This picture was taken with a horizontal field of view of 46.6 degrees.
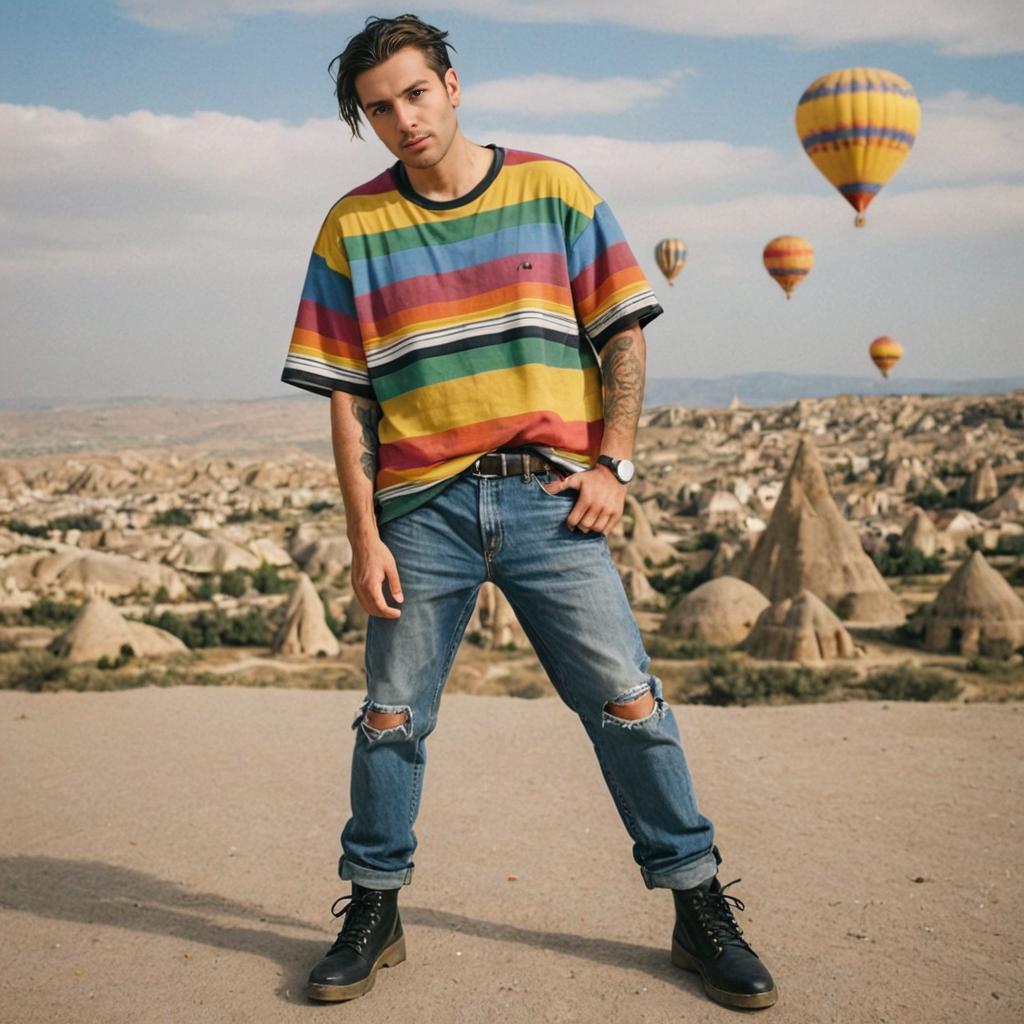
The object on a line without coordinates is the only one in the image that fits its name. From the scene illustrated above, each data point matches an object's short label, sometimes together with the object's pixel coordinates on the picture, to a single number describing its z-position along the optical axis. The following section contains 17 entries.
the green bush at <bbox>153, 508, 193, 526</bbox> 51.39
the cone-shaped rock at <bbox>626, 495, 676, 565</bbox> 31.06
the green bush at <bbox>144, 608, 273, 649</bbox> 19.84
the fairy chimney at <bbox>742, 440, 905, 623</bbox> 21.39
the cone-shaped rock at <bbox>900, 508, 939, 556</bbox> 29.41
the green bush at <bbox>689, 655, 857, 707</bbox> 9.66
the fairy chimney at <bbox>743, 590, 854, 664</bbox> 16.92
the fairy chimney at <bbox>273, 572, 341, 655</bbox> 18.69
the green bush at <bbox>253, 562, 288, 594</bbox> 30.58
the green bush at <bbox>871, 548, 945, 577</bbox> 27.97
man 2.57
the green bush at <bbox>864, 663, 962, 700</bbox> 10.44
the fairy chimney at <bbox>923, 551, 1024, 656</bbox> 17.72
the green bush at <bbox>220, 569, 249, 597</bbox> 29.88
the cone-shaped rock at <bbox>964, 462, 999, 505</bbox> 41.12
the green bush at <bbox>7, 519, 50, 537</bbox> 47.10
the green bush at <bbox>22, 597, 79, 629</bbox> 23.77
